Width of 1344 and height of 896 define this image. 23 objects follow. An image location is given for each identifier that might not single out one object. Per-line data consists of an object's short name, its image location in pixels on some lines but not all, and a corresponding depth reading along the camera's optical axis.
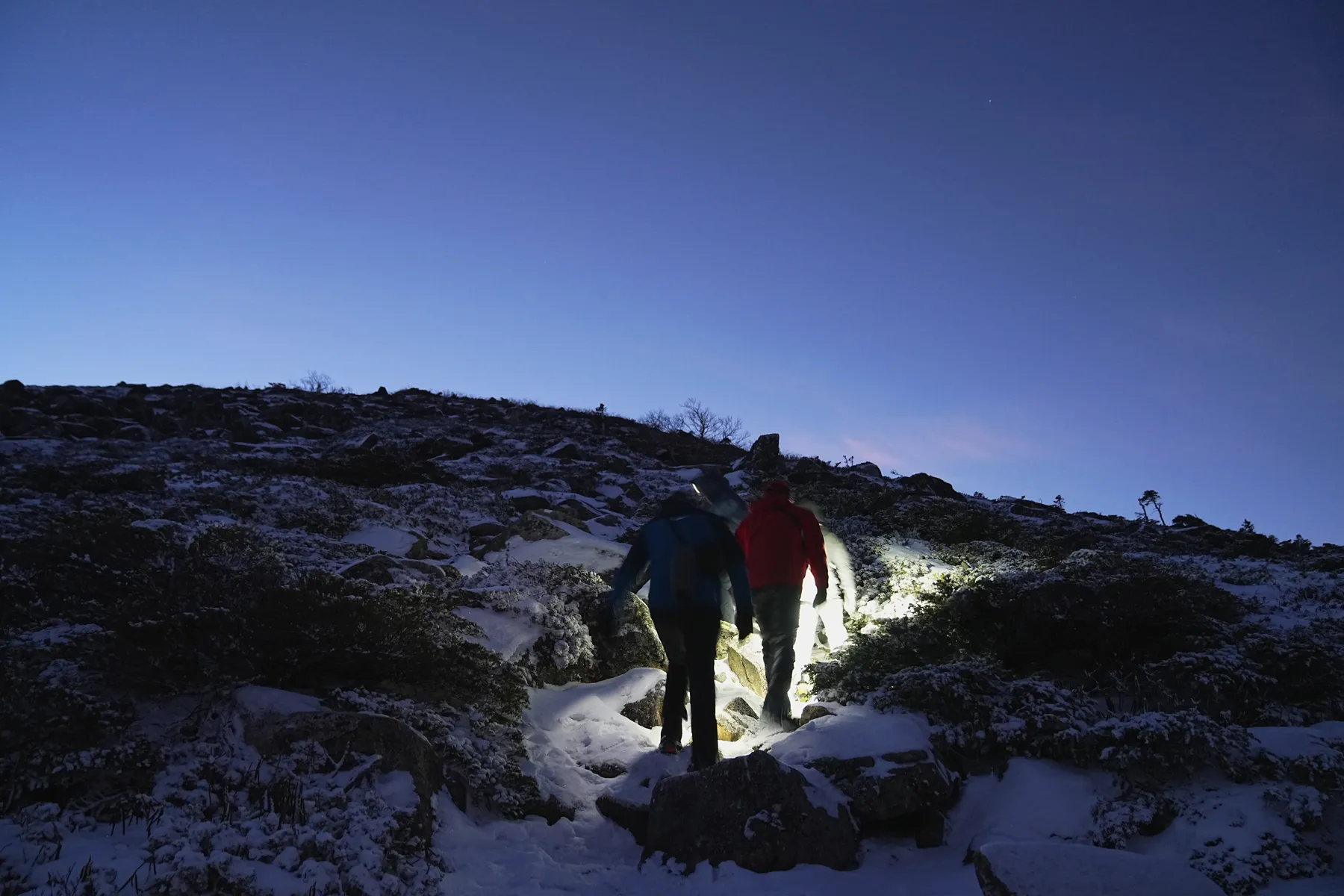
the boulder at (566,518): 10.89
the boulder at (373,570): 6.96
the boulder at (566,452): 20.00
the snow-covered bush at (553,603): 6.74
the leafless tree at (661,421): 35.47
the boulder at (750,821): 4.11
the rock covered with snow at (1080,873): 3.15
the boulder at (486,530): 11.51
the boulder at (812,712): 5.96
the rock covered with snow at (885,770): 4.55
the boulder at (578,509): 12.99
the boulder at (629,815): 4.63
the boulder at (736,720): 6.08
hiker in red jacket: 6.18
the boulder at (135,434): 17.86
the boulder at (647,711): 6.32
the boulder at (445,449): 19.84
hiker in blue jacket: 5.12
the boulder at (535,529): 9.83
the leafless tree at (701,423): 35.45
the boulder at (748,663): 7.29
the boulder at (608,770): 5.48
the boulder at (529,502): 13.62
